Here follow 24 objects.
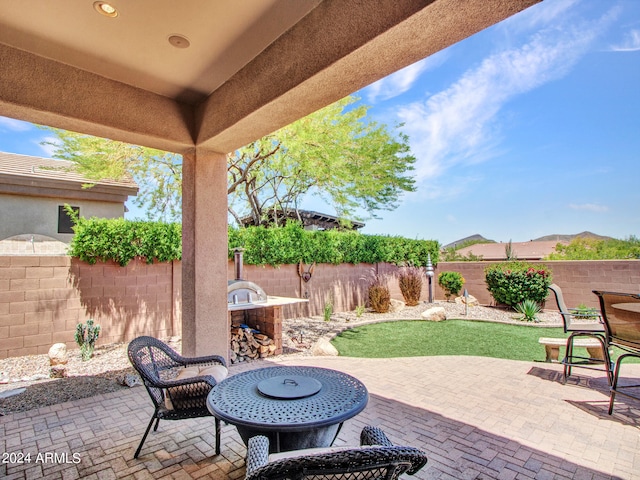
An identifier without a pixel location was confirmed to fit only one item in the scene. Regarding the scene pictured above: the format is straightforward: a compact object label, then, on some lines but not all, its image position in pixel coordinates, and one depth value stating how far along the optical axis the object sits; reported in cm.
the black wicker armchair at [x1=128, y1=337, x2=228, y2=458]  248
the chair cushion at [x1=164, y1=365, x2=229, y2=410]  267
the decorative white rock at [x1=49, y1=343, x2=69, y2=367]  455
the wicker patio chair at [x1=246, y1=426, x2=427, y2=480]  112
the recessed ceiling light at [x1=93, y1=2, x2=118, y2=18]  220
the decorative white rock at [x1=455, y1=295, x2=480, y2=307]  1065
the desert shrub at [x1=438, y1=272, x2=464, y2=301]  1148
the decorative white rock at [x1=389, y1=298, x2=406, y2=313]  1005
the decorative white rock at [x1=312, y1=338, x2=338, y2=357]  552
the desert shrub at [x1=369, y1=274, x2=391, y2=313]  996
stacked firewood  534
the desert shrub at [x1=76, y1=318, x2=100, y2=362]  514
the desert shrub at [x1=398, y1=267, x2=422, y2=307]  1095
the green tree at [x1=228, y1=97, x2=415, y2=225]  732
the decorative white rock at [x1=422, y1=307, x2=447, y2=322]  854
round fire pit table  170
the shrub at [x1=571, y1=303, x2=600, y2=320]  773
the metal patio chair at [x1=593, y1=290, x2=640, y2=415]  311
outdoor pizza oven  539
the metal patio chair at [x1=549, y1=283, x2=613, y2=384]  403
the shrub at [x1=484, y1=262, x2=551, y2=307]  909
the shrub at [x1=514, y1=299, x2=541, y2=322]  821
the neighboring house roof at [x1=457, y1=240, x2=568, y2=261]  2561
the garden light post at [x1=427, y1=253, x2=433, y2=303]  1164
